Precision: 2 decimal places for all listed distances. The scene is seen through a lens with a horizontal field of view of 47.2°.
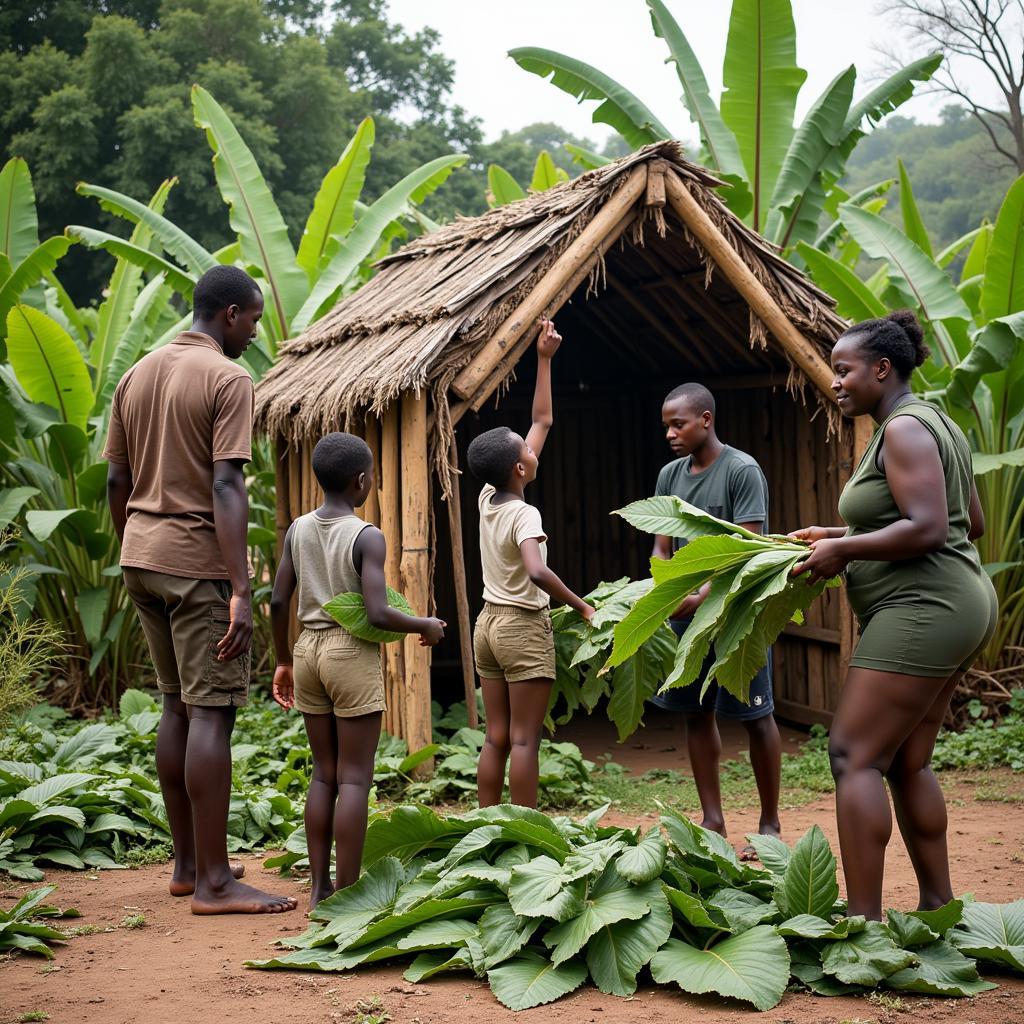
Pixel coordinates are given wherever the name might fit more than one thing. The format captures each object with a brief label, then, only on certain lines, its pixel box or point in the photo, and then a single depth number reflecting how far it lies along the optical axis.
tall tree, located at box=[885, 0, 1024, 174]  18.05
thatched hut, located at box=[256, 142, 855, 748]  6.84
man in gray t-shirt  5.21
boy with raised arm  4.96
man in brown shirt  4.46
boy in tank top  4.28
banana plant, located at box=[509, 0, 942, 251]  9.66
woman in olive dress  3.54
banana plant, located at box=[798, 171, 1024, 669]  8.16
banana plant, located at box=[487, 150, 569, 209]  11.55
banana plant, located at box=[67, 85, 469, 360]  10.02
